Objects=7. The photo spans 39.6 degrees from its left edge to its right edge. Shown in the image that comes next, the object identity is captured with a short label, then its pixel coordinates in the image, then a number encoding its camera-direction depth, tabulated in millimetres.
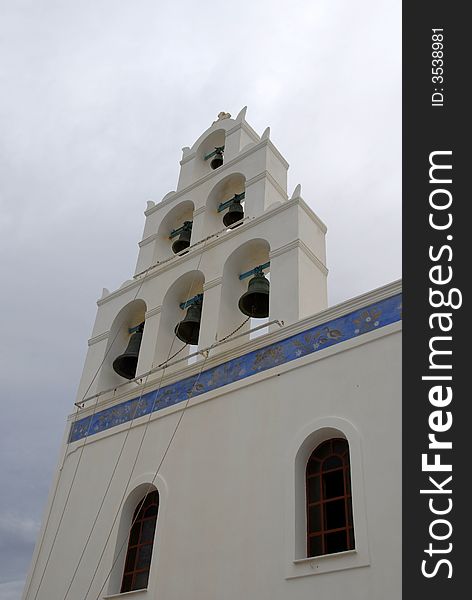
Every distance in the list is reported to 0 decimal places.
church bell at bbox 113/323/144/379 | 9570
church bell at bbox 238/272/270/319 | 8484
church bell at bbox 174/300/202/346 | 9078
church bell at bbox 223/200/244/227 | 10234
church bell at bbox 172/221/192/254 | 10789
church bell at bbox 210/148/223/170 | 11664
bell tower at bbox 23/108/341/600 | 6727
